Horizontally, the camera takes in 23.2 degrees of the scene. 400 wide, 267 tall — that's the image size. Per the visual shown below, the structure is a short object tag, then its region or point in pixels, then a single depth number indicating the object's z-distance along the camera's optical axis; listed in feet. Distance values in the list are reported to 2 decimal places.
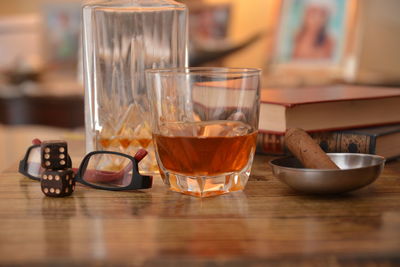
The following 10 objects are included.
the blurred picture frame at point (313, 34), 8.64
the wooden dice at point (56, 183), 2.30
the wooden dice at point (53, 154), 2.33
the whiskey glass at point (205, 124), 2.26
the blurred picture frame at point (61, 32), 10.04
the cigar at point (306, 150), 2.31
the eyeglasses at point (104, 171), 2.35
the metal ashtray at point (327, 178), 2.20
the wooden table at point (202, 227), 1.90
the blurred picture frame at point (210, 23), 9.28
